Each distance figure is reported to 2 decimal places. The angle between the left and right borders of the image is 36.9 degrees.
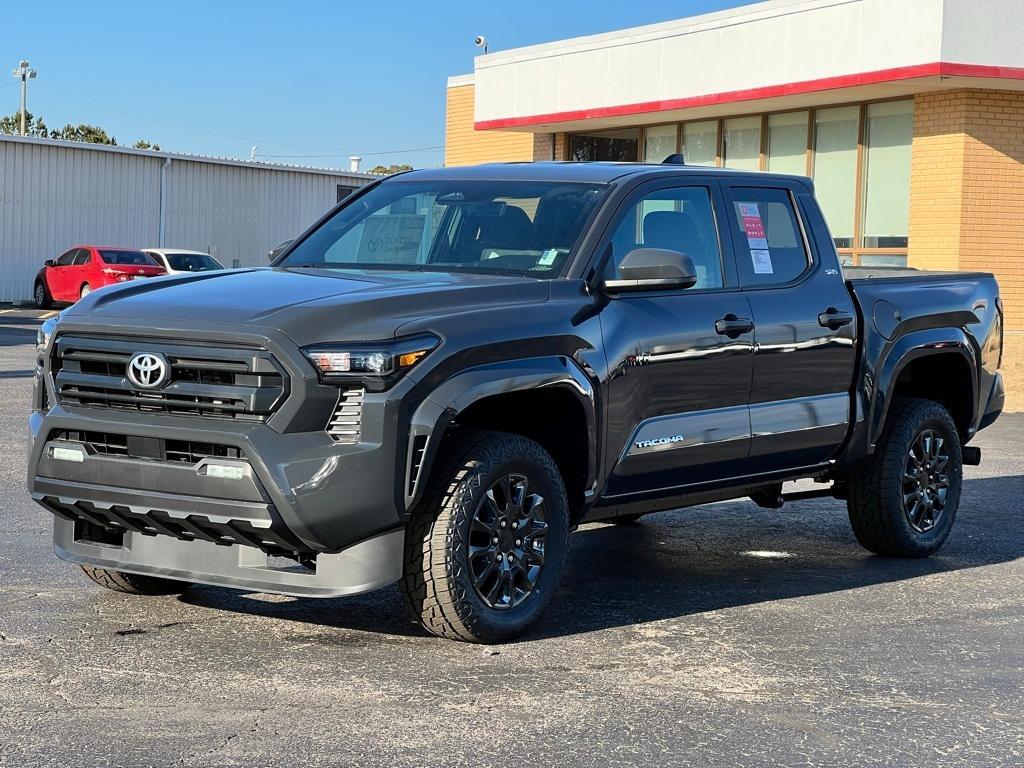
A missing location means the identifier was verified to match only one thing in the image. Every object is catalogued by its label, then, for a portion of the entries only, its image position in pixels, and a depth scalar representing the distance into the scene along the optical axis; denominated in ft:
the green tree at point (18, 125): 320.50
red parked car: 110.83
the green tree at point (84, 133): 311.17
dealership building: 69.56
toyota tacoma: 18.08
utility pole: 298.15
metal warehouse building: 132.57
